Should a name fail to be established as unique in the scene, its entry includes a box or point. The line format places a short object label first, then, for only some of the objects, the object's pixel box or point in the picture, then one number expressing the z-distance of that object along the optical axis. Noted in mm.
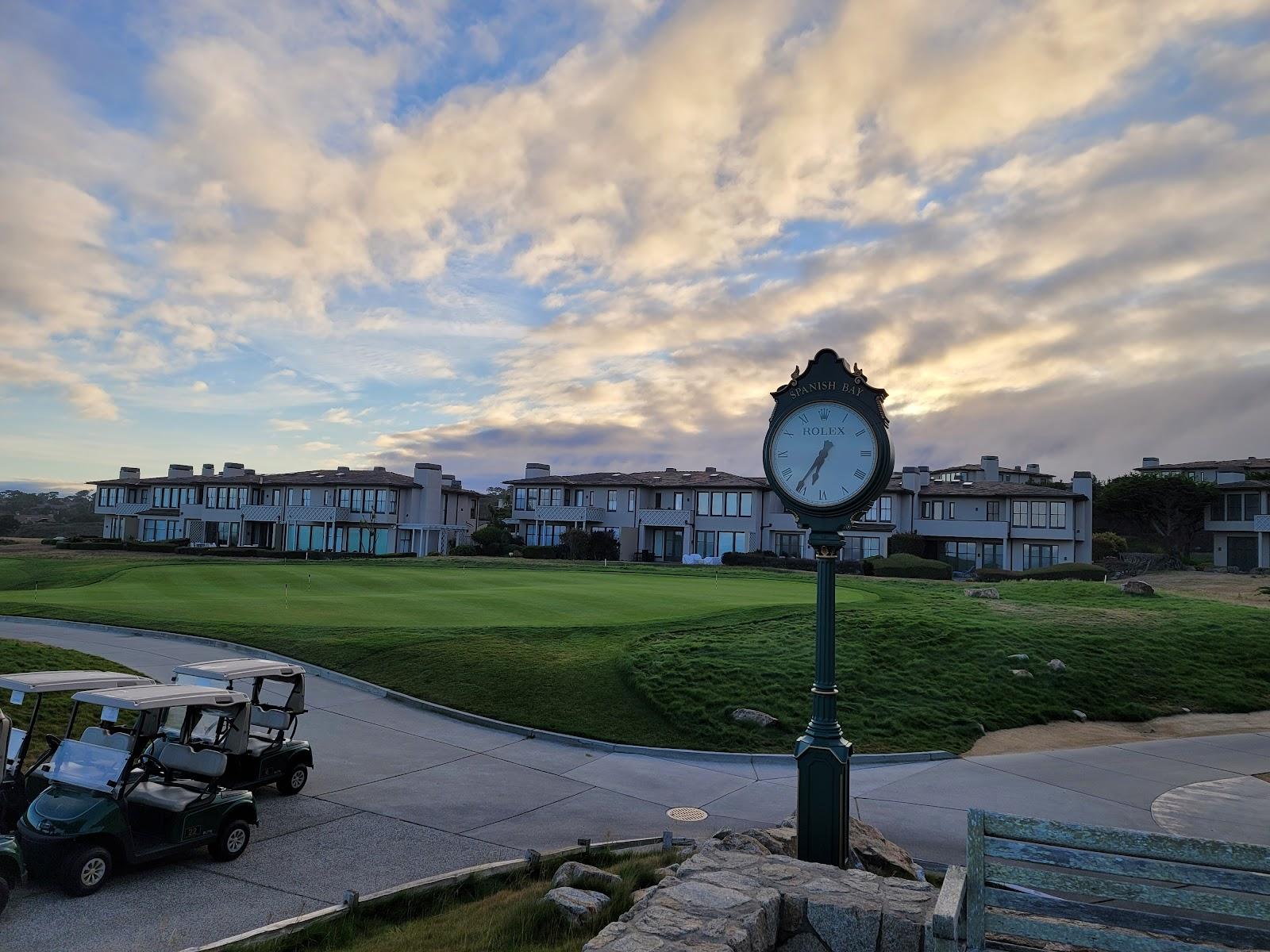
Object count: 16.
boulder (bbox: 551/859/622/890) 7547
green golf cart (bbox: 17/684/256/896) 7691
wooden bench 4574
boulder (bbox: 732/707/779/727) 14703
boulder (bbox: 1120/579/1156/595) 30828
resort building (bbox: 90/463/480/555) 72062
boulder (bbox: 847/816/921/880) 7785
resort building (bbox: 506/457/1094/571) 61281
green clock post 7371
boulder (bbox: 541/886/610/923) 6773
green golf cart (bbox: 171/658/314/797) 10344
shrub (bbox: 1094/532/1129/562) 69375
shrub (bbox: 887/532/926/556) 60938
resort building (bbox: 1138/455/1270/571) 63875
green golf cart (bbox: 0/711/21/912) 7355
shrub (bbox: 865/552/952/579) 52406
